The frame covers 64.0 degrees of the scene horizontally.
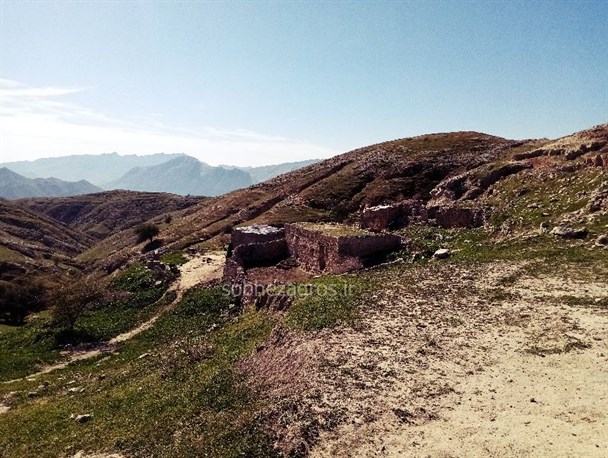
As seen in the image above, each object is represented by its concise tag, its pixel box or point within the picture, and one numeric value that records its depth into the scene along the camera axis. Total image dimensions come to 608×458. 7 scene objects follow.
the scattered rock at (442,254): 31.06
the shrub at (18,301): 48.81
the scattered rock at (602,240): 26.28
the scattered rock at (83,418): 19.67
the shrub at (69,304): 35.78
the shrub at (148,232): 84.75
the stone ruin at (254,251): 39.94
